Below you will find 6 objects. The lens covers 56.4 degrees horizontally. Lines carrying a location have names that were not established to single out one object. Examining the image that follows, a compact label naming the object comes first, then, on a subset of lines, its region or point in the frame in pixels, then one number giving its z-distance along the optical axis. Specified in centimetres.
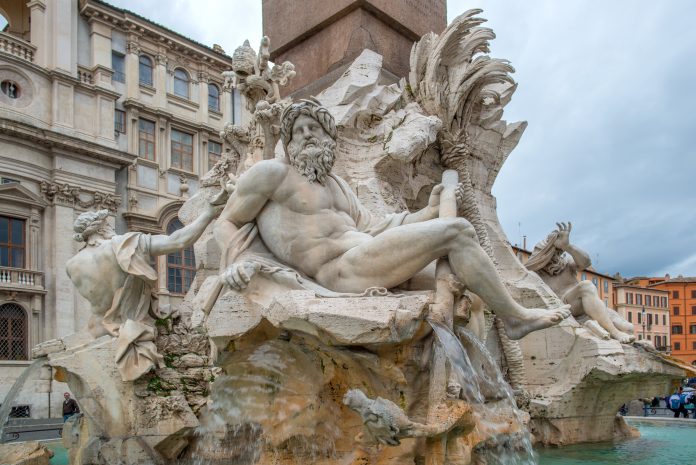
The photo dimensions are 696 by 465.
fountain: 393
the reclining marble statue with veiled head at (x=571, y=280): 755
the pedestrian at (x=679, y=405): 1285
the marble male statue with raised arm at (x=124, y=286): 577
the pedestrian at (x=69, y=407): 1526
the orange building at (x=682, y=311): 5300
